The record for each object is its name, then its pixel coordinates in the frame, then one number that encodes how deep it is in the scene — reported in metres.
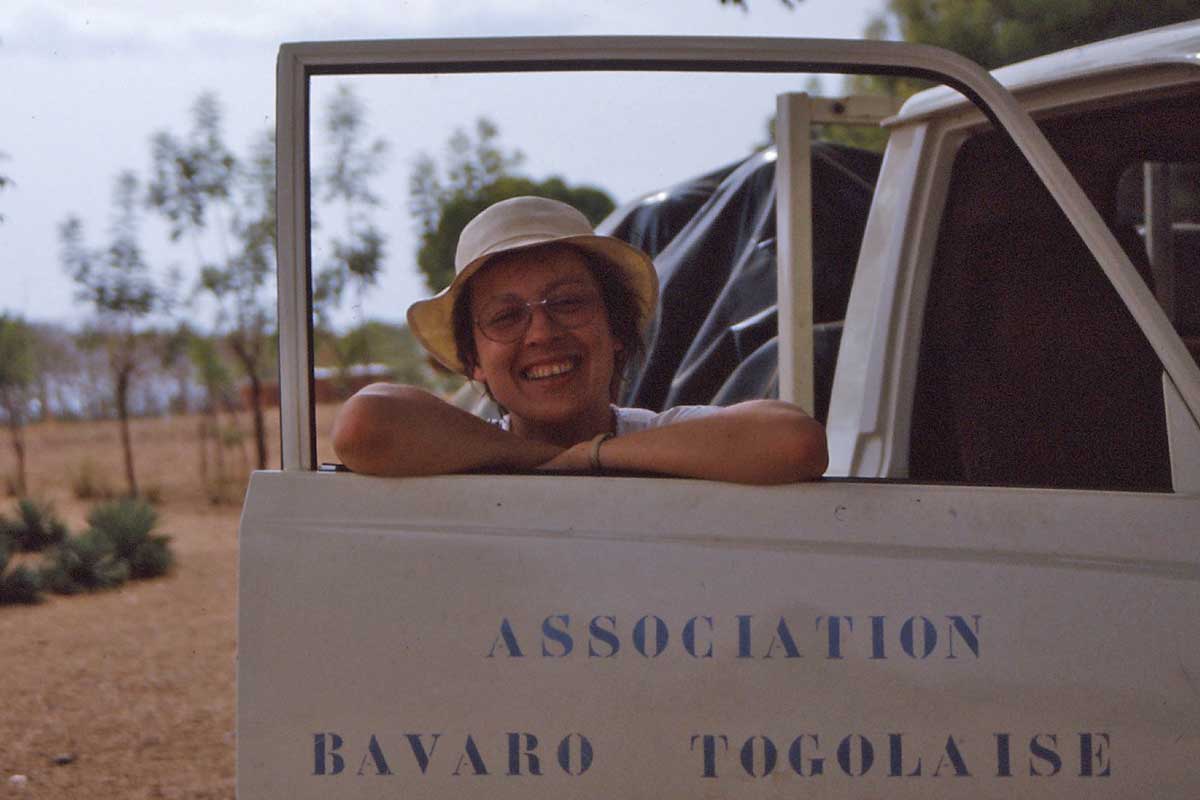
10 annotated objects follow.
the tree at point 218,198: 11.31
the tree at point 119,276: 11.87
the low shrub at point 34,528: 10.68
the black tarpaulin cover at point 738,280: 3.14
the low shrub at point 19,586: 8.95
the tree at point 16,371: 16.00
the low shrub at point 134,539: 10.03
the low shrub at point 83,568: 9.41
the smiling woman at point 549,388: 1.80
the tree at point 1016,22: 12.41
